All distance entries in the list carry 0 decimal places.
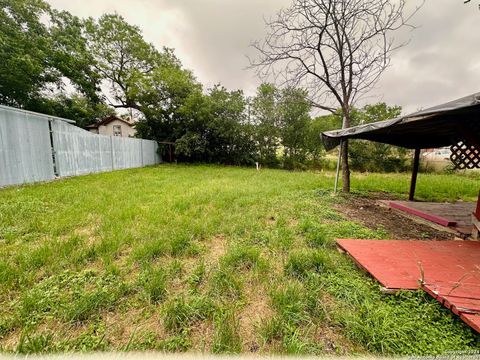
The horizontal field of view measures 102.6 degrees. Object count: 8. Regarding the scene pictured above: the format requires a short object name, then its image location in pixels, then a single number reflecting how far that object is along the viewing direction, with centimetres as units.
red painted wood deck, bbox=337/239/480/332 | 134
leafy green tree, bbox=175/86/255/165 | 1291
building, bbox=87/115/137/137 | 1750
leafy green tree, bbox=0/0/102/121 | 950
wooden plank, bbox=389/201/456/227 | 294
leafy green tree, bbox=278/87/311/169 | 1362
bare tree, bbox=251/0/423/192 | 454
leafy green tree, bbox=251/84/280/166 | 1383
